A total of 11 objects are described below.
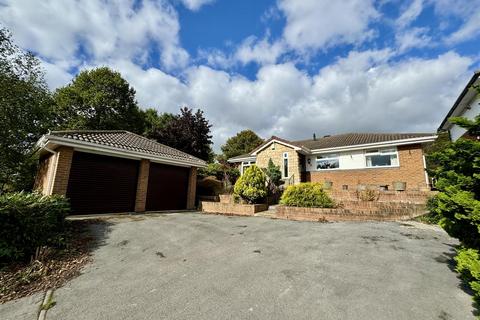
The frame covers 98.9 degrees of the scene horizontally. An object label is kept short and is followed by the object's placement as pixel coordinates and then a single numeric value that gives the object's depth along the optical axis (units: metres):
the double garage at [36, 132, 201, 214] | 8.18
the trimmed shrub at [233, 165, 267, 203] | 10.98
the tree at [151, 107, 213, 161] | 19.39
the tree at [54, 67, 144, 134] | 21.39
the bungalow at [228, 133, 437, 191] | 12.82
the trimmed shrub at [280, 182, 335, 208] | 9.49
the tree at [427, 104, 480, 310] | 2.77
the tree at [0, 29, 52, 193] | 10.22
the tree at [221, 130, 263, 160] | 36.06
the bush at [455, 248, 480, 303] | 2.41
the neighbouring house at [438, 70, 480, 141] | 6.42
